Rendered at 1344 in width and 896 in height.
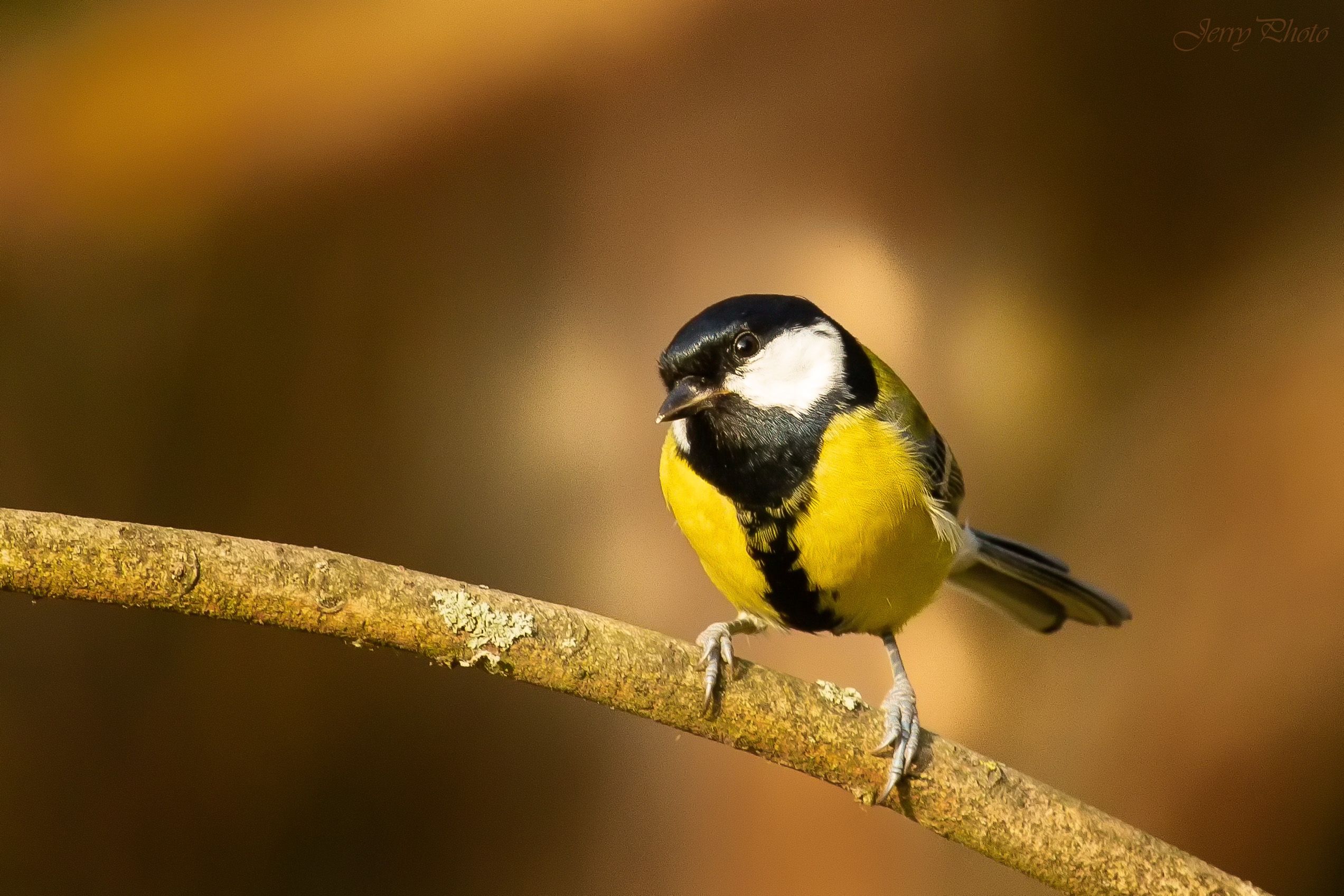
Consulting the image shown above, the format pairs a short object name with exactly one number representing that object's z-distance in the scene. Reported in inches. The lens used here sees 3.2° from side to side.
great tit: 149.4
